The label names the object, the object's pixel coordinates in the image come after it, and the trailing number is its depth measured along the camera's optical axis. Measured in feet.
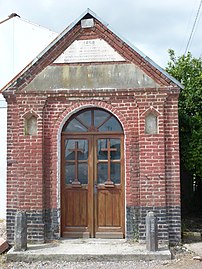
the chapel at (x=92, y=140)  27.12
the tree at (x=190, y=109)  32.14
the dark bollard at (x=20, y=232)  25.25
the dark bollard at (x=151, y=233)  24.79
